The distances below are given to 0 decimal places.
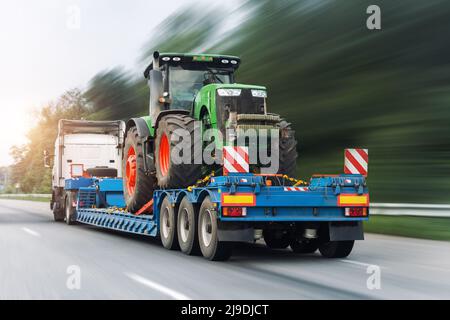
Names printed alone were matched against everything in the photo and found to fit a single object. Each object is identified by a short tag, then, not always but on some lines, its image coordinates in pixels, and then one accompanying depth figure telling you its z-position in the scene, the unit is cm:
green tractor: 1275
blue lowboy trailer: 1099
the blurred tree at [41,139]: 9528
